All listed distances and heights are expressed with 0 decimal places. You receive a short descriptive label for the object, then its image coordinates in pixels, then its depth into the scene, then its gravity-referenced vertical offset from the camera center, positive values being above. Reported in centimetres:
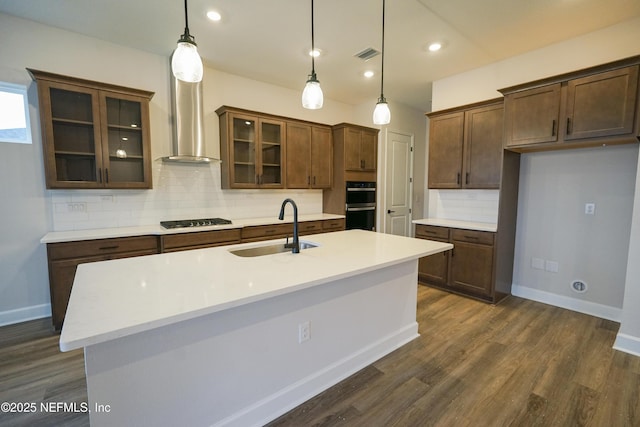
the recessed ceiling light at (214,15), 246 +154
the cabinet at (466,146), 326 +55
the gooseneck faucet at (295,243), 202 -39
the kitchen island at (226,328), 111 -71
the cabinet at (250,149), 359 +54
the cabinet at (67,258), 248 -64
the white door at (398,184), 504 +12
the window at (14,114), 264 +70
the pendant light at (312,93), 196 +67
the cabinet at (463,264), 320 -89
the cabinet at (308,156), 411 +52
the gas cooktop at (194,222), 314 -39
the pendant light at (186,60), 146 +67
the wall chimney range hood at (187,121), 321 +78
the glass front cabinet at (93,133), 258 +54
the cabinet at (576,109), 237 +77
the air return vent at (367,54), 313 +155
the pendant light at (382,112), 232 +64
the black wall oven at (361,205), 451 -25
